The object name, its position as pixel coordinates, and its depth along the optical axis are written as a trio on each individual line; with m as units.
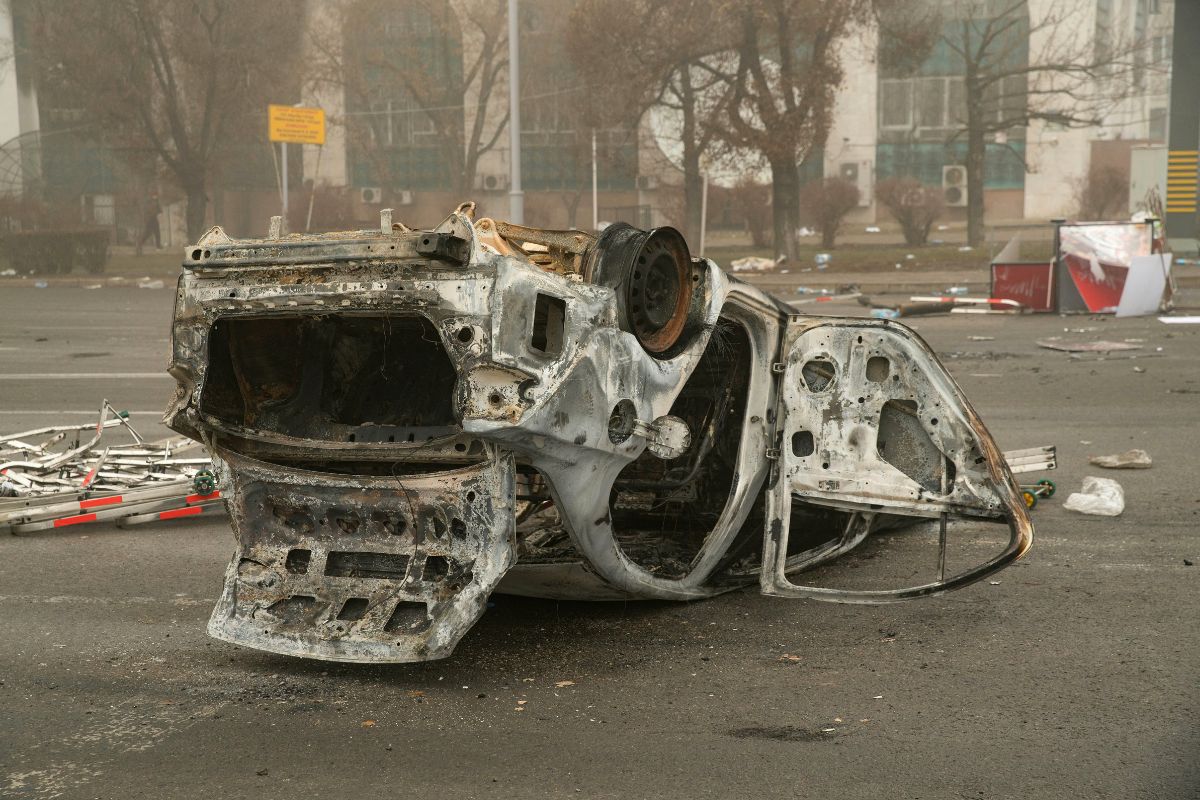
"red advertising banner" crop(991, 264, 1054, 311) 16.69
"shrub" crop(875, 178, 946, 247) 31.92
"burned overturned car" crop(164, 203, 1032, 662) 3.72
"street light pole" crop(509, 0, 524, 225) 20.50
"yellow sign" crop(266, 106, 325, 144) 27.36
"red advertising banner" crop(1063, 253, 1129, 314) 16.08
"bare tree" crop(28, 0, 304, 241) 32.62
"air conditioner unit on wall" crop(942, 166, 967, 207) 46.34
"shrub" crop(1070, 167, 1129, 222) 37.19
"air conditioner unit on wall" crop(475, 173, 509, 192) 43.53
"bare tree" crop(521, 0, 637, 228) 30.39
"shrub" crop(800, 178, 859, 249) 33.41
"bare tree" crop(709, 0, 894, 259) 26.30
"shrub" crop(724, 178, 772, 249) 33.49
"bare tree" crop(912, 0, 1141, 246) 31.66
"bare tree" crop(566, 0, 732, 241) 26.98
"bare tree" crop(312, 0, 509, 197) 38.53
